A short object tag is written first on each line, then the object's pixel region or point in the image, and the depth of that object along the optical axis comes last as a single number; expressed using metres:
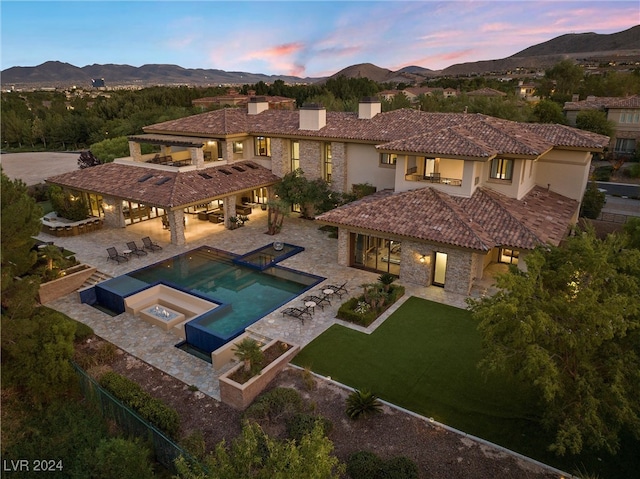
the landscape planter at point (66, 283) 20.38
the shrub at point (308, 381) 14.09
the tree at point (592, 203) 30.05
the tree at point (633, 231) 15.56
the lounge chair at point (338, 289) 20.40
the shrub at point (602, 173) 46.19
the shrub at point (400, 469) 10.37
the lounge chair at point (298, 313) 18.27
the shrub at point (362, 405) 12.70
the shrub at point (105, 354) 15.74
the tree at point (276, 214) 27.33
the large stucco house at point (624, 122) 52.94
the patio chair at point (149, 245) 25.62
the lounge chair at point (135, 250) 24.99
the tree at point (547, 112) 54.69
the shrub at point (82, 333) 16.92
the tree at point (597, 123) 51.00
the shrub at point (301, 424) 11.86
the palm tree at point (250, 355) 14.09
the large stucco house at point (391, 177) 20.69
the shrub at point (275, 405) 12.77
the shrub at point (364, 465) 10.51
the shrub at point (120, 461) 10.25
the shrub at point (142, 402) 12.27
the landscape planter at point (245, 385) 13.26
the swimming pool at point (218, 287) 17.72
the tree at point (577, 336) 9.32
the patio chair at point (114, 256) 24.00
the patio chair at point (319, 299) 19.41
